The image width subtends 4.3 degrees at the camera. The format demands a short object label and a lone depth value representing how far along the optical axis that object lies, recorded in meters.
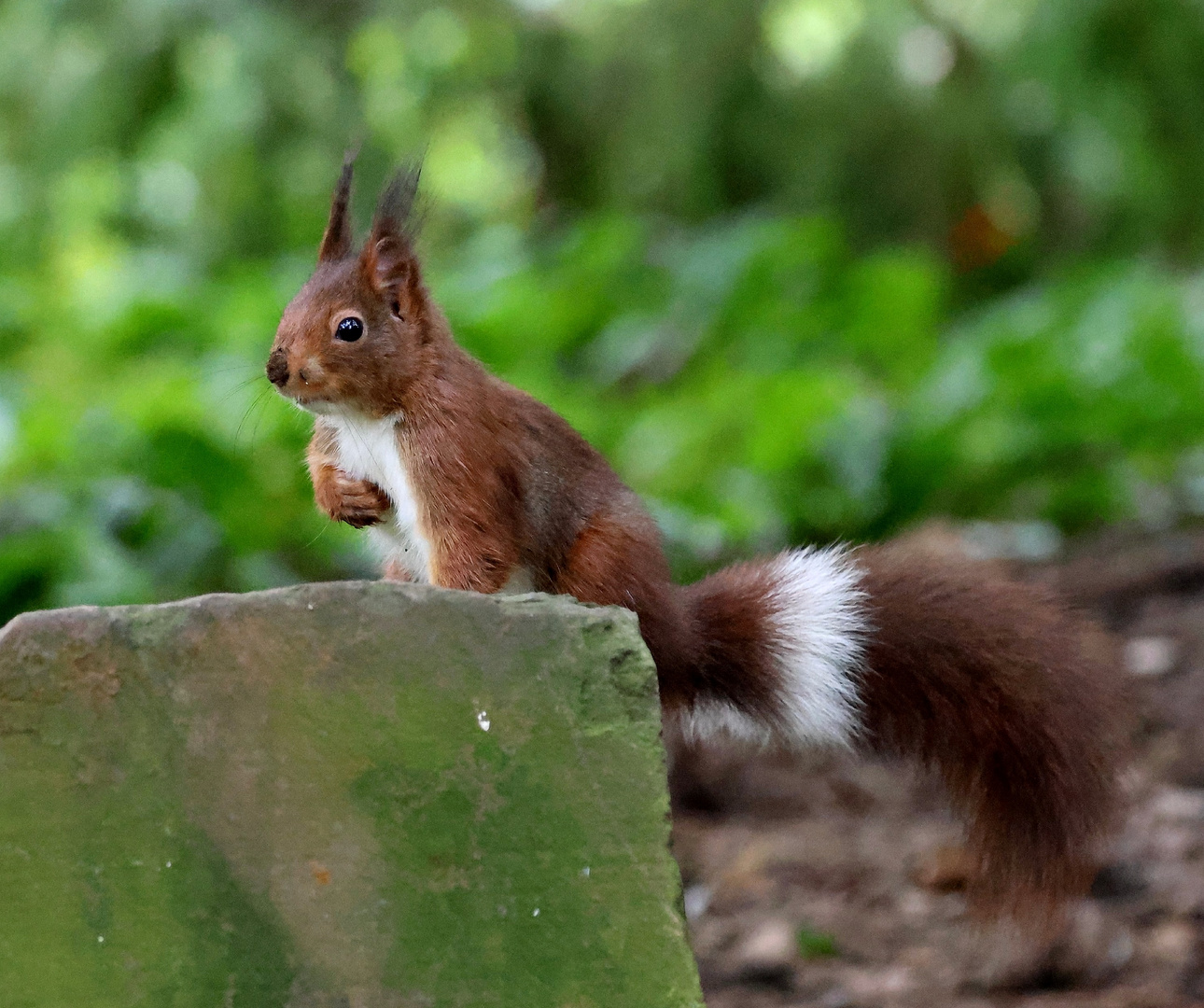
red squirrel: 5.96
